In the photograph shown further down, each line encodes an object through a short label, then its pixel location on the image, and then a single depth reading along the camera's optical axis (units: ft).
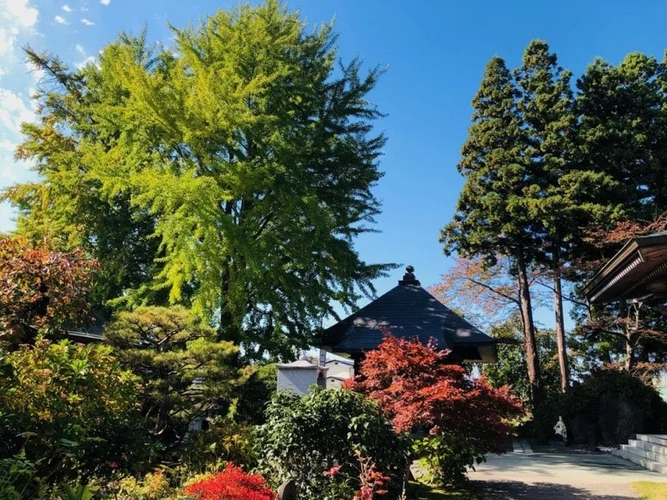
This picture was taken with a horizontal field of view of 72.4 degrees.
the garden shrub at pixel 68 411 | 12.26
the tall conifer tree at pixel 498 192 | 63.31
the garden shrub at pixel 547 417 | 51.32
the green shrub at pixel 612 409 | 45.61
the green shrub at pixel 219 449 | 21.31
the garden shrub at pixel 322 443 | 15.64
